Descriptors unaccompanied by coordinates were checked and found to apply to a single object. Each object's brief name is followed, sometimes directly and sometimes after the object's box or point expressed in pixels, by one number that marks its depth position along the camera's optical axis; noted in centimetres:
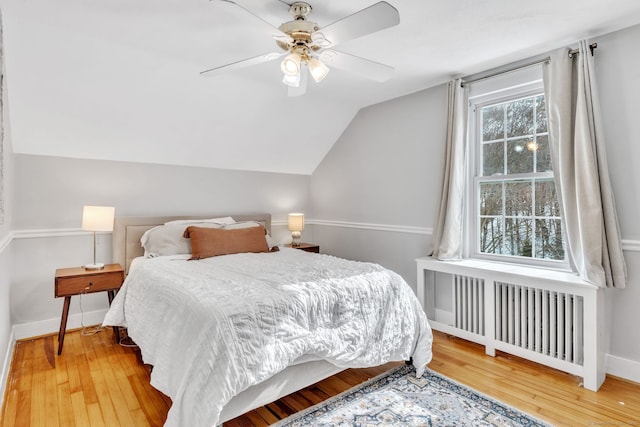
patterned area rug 187
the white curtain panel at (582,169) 226
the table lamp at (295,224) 439
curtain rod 241
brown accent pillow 306
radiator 222
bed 157
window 275
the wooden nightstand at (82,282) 266
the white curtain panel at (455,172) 307
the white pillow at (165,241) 310
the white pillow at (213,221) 339
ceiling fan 167
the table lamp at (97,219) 287
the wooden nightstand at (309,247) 435
